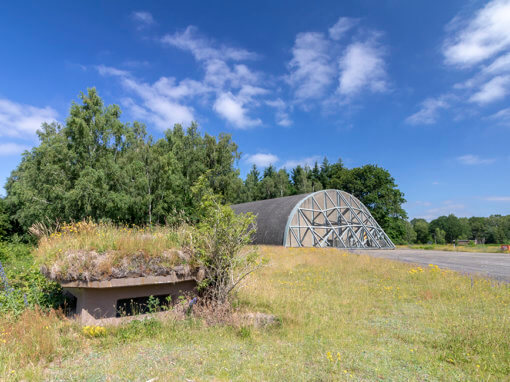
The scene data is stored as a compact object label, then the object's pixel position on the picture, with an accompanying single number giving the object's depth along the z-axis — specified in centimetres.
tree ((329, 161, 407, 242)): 5472
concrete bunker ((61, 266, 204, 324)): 571
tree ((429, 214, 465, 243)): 11706
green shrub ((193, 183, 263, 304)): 664
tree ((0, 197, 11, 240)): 2776
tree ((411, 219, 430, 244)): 11412
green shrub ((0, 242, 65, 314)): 633
